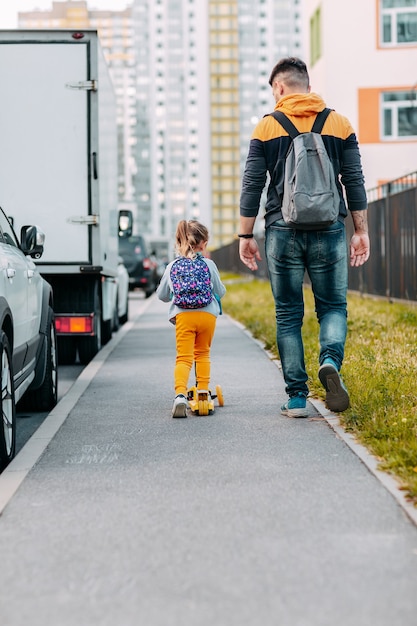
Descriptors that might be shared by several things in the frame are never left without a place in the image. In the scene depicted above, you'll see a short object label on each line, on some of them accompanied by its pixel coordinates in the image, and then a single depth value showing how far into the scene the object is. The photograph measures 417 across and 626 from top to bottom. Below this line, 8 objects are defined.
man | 7.21
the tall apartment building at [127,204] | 29.64
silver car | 6.30
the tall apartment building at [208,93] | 178.00
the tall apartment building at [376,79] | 34.09
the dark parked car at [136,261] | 32.97
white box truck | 11.45
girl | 7.84
